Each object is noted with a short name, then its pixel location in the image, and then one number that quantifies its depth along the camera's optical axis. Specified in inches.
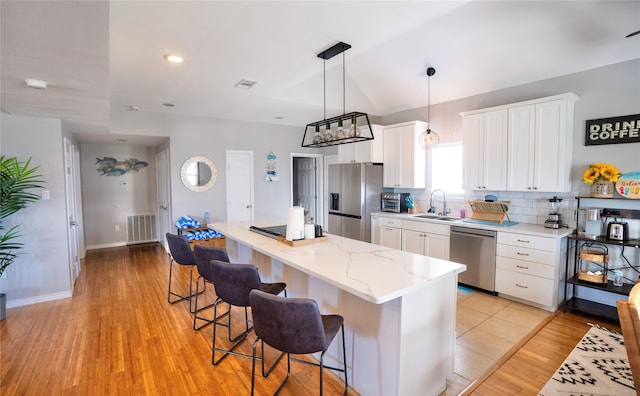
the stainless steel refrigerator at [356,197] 202.4
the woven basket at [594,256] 120.4
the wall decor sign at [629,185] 116.0
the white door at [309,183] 283.0
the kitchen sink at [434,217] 171.8
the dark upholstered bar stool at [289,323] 60.6
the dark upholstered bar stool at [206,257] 105.3
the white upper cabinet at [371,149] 207.6
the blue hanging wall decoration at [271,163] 250.1
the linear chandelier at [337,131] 110.7
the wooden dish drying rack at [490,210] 150.0
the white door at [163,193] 223.5
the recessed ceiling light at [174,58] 116.3
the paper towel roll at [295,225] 106.5
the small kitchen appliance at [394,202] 200.1
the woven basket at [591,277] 121.0
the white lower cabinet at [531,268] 126.8
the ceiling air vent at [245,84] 146.5
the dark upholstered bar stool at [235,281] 84.4
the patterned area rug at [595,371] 81.6
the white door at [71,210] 152.6
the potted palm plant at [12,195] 120.3
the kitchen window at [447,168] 184.7
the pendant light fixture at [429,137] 153.0
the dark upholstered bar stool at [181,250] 126.7
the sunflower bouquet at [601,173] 120.2
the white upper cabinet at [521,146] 133.5
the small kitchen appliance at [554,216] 138.3
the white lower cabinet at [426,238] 162.1
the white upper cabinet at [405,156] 192.7
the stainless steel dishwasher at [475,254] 144.8
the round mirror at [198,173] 215.2
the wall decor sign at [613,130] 120.5
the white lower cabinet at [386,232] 186.2
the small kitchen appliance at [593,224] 124.0
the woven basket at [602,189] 121.7
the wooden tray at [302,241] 104.0
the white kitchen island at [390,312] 68.6
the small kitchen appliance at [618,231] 117.6
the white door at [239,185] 234.7
